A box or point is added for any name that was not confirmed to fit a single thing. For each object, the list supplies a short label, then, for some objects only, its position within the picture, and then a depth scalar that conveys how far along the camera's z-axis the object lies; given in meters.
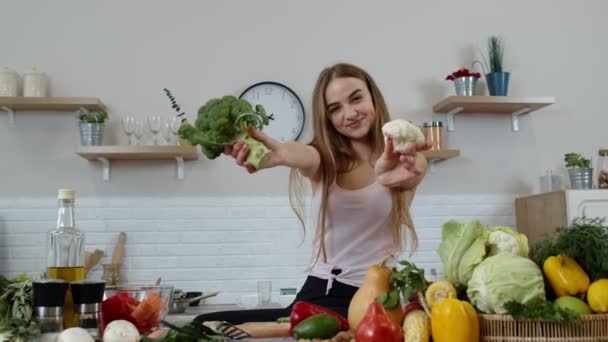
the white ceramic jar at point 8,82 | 3.52
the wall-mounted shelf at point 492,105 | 3.69
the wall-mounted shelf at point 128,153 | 3.46
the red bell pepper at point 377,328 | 1.07
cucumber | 1.24
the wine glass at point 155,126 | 3.59
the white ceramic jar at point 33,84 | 3.57
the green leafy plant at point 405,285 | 1.17
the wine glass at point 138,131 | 3.60
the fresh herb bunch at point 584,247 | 1.09
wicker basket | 1.03
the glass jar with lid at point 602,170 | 3.63
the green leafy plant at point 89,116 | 3.50
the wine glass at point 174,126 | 3.63
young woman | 1.81
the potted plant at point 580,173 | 3.59
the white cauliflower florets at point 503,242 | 1.19
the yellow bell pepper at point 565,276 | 1.08
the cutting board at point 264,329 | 1.40
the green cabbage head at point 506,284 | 1.07
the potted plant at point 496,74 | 3.77
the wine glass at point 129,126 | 3.59
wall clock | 3.81
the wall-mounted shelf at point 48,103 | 3.50
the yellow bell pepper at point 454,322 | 1.02
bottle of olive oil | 1.38
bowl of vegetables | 1.27
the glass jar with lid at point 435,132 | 3.69
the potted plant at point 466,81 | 3.74
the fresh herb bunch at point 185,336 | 1.14
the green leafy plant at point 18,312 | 1.08
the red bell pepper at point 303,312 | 1.37
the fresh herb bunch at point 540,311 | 1.01
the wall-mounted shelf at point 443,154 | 3.63
